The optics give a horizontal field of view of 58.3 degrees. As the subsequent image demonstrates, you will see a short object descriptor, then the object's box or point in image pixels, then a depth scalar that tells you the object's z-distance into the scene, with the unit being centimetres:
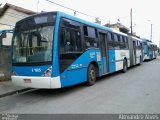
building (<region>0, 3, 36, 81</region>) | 804
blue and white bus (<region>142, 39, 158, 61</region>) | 2003
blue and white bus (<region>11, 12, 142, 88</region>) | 499
